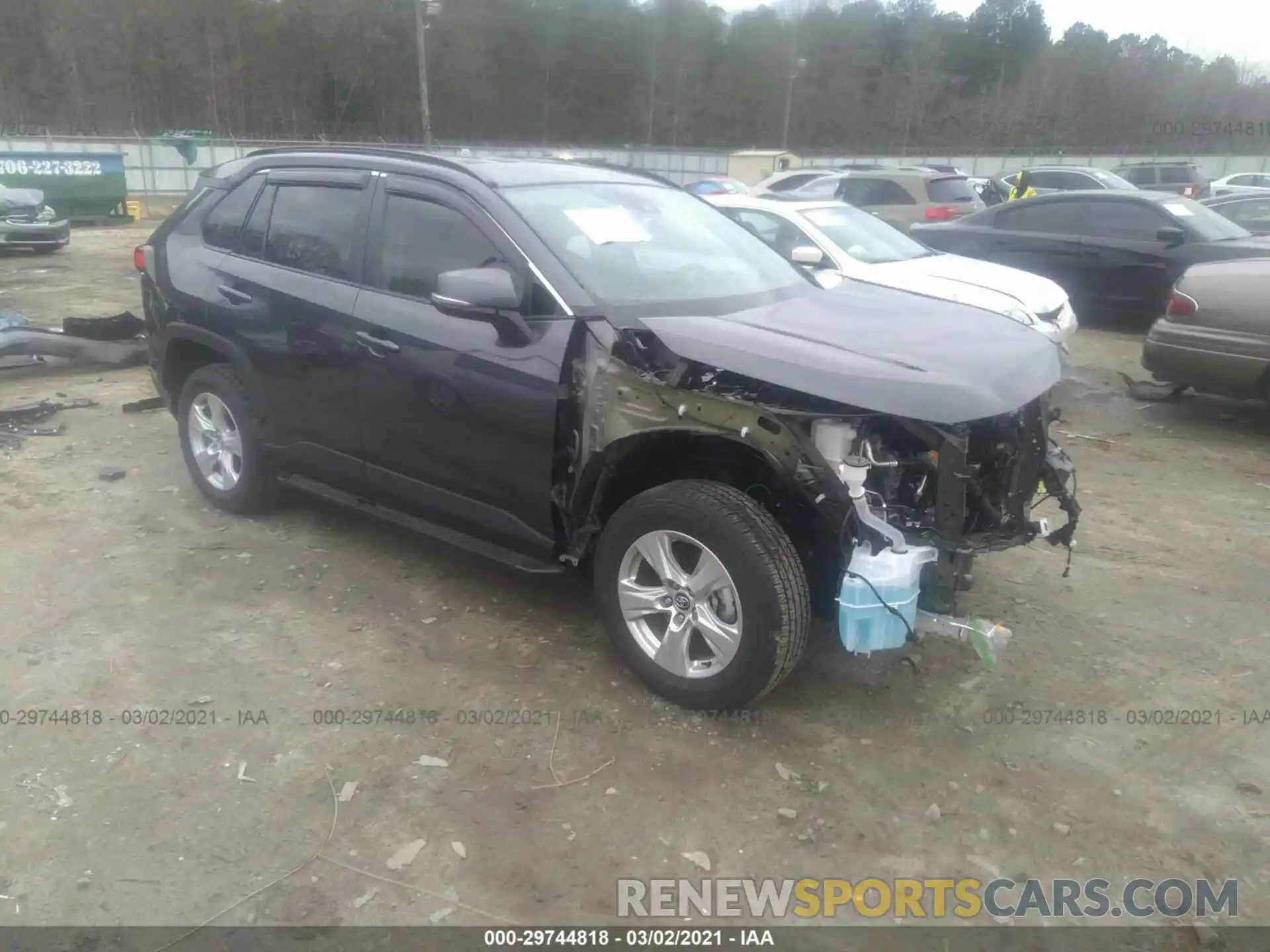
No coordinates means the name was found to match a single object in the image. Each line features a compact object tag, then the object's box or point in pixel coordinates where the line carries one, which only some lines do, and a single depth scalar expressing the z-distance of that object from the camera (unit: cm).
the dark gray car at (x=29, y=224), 1515
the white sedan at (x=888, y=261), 741
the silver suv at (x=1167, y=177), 2222
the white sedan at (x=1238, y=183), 2209
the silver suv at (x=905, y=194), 1402
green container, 1911
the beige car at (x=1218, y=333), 669
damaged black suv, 320
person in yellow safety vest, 1608
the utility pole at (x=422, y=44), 2662
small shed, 3142
